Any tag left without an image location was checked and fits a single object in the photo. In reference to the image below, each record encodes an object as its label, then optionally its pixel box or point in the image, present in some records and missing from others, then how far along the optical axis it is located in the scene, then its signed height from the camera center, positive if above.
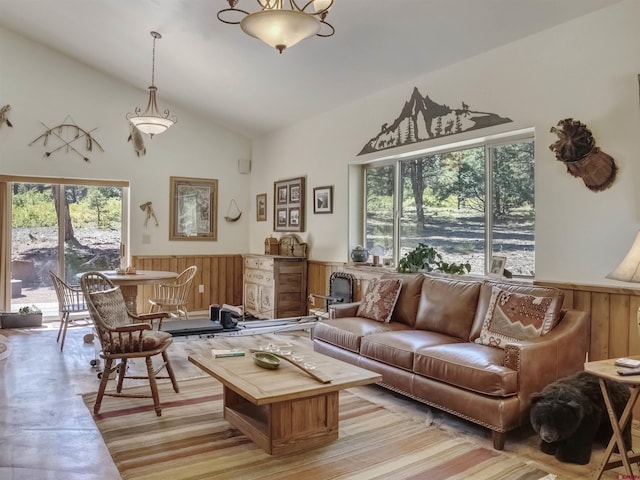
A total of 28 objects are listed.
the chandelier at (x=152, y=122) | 5.31 +1.31
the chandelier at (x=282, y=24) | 2.65 +1.21
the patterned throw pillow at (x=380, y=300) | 4.34 -0.51
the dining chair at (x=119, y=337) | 3.34 -0.70
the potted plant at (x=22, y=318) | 6.37 -1.02
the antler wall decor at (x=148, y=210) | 7.24 +0.47
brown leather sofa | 2.84 -0.72
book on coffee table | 3.25 -0.74
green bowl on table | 2.96 -0.72
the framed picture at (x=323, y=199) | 6.16 +0.57
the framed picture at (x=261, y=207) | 7.68 +0.57
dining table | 4.58 -0.36
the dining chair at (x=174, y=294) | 6.10 -0.72
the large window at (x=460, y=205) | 4.16 +0.40
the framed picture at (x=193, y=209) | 7.47 +0.52
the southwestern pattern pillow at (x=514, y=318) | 3.19 -0.49
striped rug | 2.52 -1.18
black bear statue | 2.59 -0.91
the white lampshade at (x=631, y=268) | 2.51 -0.11
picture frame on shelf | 4.14 -0.17
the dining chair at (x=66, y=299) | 5.14 -0.63
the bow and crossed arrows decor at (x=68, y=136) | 6.60 +1.44
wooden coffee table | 2.63 -0.88
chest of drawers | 6.49 -0.58
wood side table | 2.27 -0.80
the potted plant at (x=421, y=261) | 4.69 -0.16
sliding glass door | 6.64 +0.09
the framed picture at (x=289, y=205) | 6.75 +0.55
